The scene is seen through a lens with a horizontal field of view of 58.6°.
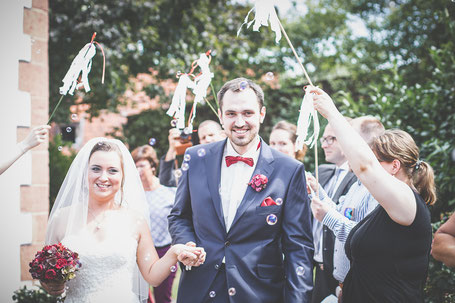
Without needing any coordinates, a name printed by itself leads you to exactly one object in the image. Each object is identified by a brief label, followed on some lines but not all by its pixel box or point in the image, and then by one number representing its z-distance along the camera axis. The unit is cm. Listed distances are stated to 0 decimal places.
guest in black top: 231
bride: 305
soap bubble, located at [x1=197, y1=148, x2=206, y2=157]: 310
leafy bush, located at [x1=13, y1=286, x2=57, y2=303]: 279
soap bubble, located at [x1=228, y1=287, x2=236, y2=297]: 268
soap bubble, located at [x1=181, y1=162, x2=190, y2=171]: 307
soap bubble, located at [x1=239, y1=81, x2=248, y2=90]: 294
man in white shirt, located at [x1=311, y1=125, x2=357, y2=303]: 366
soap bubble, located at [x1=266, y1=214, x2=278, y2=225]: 273
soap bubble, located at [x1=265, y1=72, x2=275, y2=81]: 335
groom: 273
